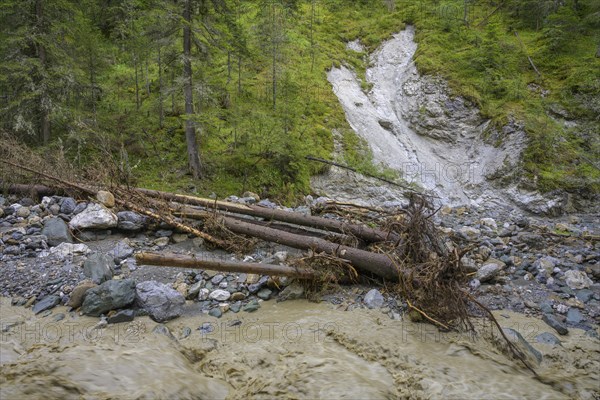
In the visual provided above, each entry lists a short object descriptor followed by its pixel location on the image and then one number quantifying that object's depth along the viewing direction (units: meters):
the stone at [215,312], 4.98
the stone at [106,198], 7.27
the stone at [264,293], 5.46
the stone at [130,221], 6.97
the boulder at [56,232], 6.34
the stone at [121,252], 6.12
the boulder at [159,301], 4.79
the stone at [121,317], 4.55
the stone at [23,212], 7.04
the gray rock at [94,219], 6.71
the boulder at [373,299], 5.23
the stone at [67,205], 7.20
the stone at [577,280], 5.99
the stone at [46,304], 4.77
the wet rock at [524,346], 4.18
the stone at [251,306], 5.13
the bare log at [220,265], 4.57
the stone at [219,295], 5.32
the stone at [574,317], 5.09
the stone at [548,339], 4.56
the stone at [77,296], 4.83
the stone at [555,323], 4.83
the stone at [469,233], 8.46
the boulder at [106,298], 4.68
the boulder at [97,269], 5.37
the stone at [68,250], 6.03
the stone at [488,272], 6.19
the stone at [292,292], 5.45
